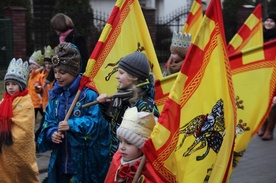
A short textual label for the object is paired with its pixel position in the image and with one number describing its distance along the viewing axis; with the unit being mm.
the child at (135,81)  4988
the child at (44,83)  9201
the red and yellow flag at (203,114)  4133
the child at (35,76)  9859
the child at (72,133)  5492
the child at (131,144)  4266
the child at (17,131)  5980
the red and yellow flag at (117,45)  6023
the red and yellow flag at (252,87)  5812
